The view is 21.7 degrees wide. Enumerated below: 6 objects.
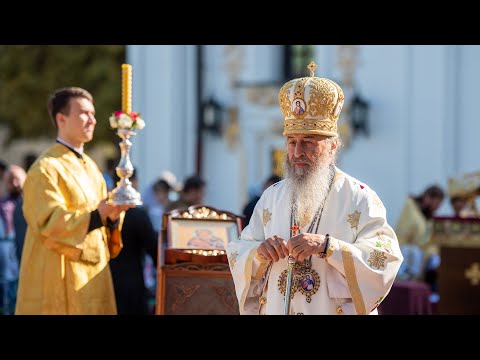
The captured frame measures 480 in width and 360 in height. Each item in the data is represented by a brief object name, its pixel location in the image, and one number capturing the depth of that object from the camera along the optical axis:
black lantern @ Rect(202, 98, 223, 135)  20.30
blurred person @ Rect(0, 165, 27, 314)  11.87
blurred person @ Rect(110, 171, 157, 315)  8.73
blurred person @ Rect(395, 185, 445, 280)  12.97
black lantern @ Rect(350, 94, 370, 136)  18.70
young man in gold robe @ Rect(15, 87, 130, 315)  7.40
